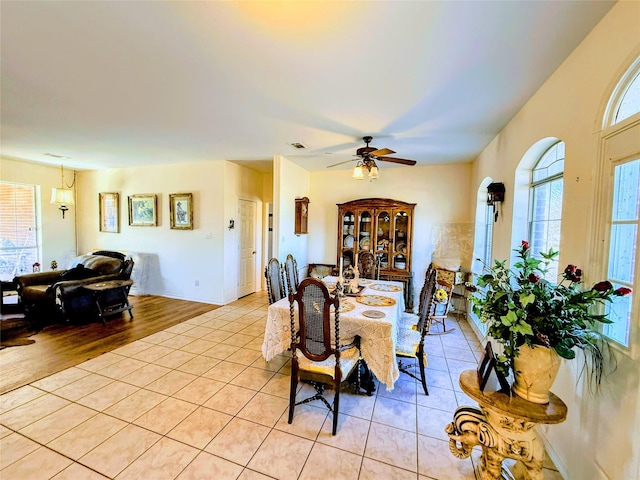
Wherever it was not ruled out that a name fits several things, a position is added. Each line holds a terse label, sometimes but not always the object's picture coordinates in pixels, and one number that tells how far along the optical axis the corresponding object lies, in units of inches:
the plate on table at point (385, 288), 123.2
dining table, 82.2
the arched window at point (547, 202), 85.4
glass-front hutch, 189.0
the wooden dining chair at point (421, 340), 92.0
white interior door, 212.5
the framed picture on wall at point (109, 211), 224.8
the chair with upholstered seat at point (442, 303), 145.8
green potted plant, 49.9
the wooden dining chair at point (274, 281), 109.0
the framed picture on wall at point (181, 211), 198.8
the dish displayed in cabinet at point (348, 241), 199.9
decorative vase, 51.2
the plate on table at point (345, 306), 91.8
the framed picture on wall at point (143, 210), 210.2
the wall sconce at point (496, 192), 114.7
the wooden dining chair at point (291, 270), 126.2
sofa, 148.8
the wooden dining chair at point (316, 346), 73.9
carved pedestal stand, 52.1
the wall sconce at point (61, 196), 205.6
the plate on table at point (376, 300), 100.0
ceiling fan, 121.6
